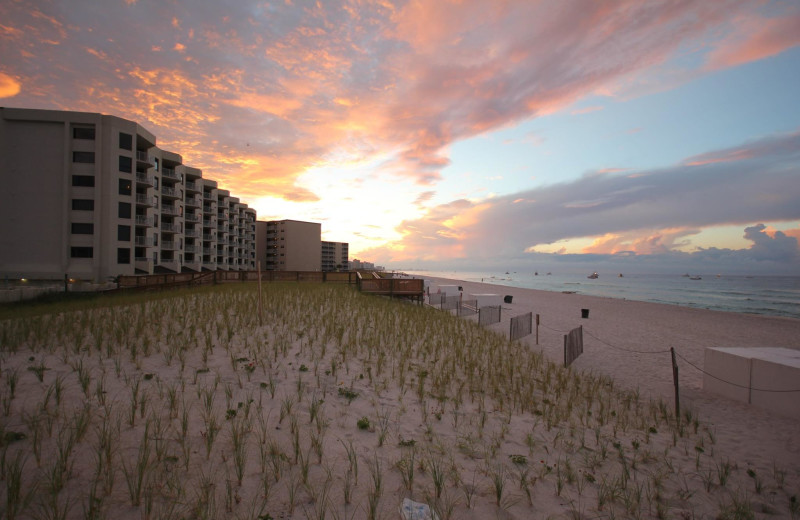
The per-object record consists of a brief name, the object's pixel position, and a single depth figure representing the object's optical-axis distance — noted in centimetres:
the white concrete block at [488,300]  2594
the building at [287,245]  10562
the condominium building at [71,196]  3534
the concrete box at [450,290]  3156
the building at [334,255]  14716
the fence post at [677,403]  761
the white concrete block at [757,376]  826
